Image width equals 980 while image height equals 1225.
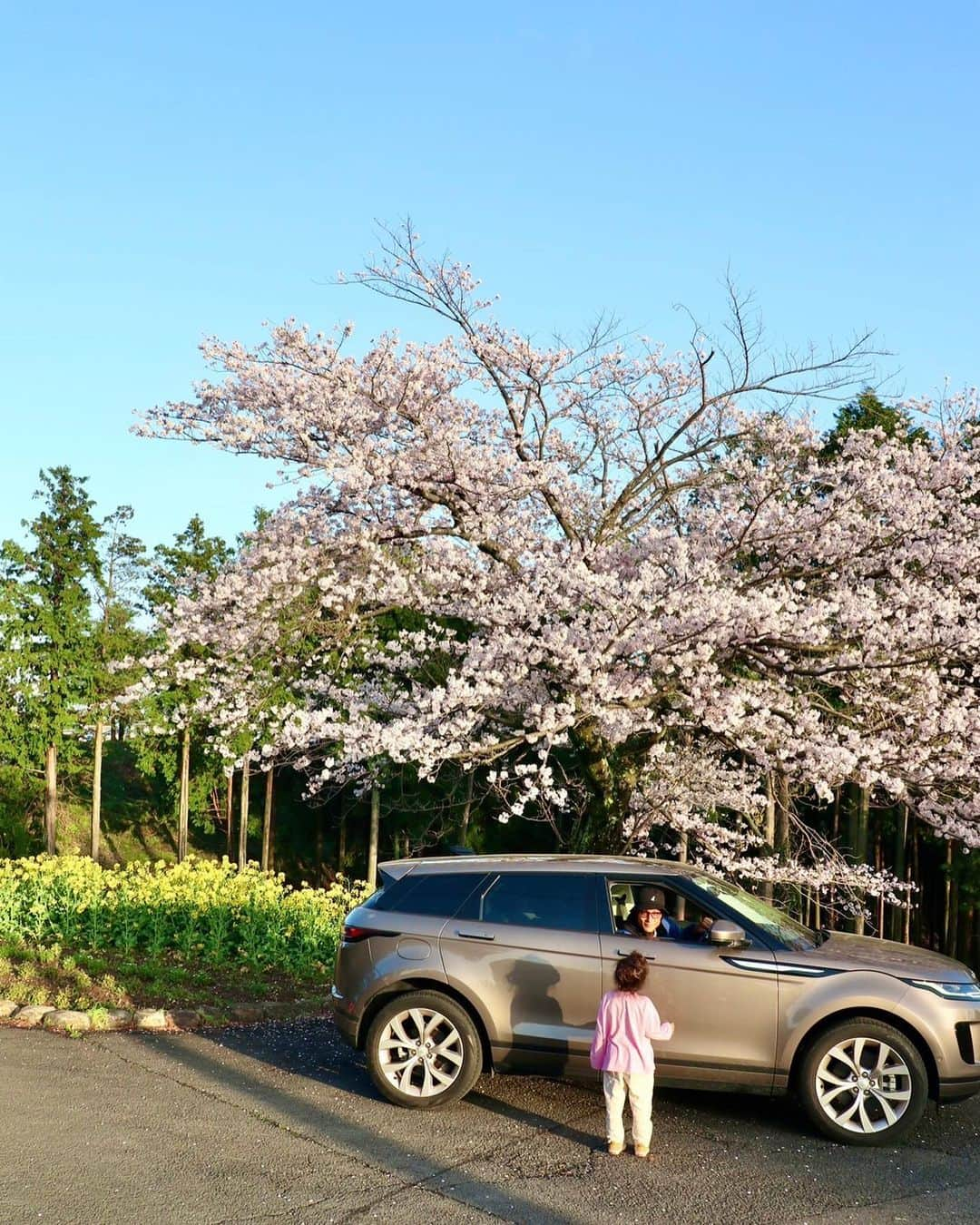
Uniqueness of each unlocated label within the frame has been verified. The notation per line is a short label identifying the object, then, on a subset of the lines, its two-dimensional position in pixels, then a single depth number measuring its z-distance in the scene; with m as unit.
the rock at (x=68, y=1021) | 8.95
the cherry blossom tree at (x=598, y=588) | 11.07
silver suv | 6.88
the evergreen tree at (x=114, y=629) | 36.84
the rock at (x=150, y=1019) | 9.16
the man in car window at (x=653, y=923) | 7.41
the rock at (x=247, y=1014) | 9.66
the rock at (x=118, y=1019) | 9.09
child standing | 6.37
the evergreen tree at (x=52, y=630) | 36.03
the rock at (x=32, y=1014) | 9.12
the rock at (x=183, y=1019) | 9.27
